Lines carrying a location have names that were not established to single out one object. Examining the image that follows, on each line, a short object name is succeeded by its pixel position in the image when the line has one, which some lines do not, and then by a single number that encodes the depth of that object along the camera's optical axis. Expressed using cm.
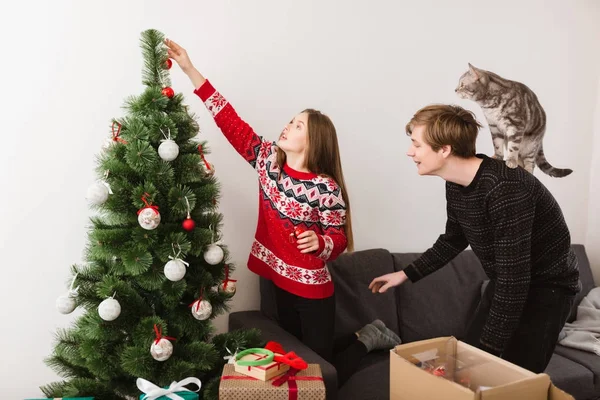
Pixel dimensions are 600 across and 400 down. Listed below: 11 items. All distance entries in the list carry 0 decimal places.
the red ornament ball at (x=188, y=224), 172
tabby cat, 309
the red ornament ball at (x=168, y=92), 175
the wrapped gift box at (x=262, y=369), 158
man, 165
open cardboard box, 113
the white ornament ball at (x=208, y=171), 182
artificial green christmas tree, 168
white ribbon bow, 159
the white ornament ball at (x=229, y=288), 191
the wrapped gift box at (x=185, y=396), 162
